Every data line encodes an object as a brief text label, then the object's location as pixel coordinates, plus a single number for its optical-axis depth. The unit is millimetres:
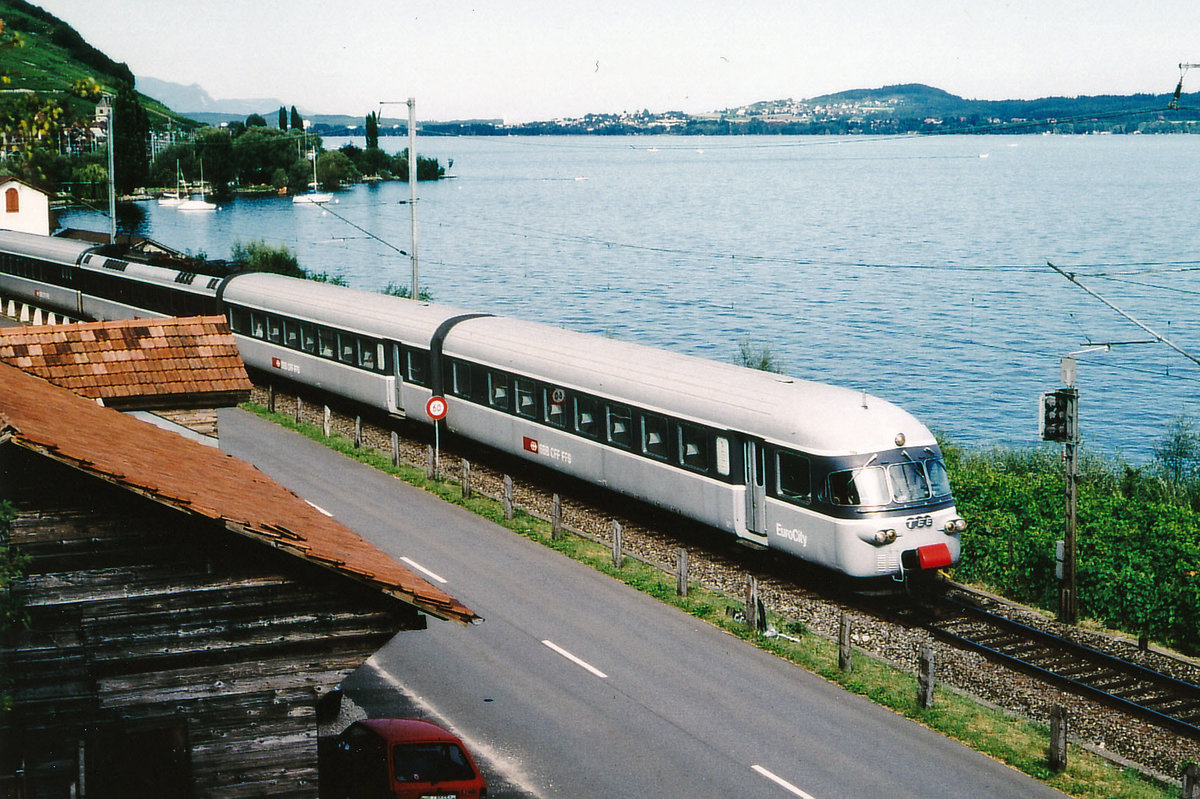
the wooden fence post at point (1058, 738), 15086
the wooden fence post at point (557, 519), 24828
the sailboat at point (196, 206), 159375
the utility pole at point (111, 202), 52875
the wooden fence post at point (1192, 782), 13453
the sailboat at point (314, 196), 163012
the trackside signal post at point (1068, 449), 21297
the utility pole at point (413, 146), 37069
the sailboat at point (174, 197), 170125
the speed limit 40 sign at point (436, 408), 29953
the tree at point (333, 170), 183000
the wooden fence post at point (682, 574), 21375
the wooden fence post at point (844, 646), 18141
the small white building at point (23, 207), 84688
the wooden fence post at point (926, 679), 16781
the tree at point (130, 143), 135375
